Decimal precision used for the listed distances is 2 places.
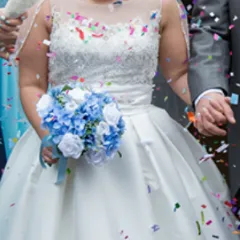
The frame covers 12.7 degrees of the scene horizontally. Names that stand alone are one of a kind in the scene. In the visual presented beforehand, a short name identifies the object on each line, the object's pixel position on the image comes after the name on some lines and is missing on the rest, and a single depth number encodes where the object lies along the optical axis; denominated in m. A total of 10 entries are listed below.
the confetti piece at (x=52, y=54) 4.07
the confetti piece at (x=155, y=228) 3.61
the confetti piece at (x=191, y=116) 3.78
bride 3.66
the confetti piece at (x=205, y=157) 4.11
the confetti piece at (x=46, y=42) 4.05
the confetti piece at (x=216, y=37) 3.91
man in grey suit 3.76
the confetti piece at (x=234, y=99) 3.61
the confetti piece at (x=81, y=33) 4.01
